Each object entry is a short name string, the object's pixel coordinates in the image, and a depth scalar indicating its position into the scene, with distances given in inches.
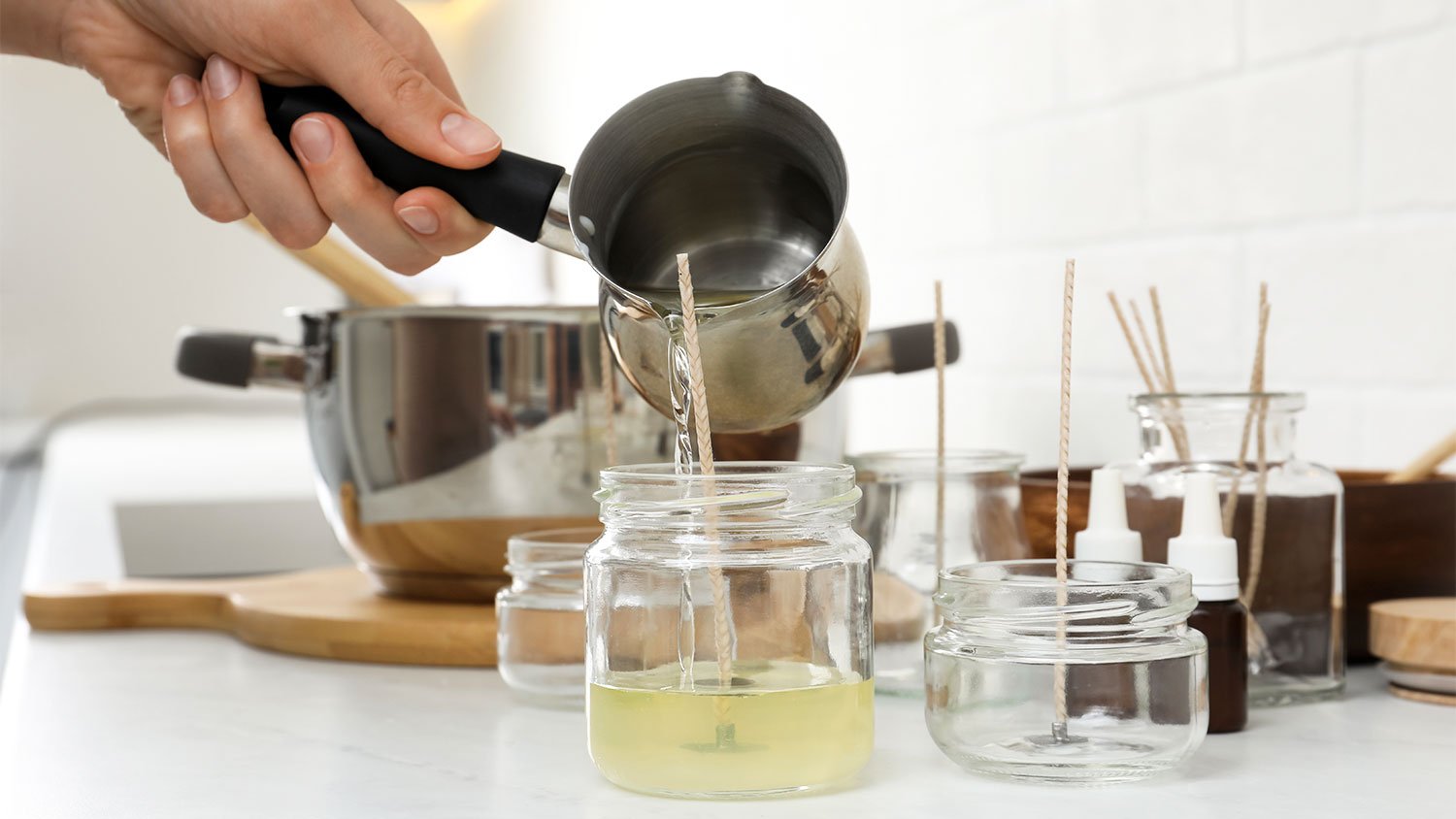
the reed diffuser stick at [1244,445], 30.0
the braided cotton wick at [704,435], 22.5
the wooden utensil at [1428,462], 32.8
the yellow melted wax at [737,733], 22.4
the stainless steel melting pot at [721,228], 24.4
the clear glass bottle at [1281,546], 29.9
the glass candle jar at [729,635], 22.5
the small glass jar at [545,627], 31.0
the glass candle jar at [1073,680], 23.4
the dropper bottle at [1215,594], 26.4
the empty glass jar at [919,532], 31.2
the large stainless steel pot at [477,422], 36.9
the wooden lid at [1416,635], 29.0
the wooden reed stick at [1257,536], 29.8
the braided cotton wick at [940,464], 31.0
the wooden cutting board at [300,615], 35.9
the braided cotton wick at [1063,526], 23.5
